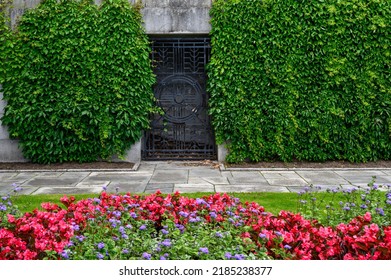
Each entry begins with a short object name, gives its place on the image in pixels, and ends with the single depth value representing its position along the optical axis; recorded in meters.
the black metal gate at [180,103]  8.70
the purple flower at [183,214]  3.40
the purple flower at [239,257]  2.57
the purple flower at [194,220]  3.29
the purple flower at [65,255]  2.65
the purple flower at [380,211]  3.49
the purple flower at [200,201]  3.81
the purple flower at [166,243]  2.67
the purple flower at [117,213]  3.39
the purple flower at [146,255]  2.58
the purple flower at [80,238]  2.92
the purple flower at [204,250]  2.60
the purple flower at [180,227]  3.33
